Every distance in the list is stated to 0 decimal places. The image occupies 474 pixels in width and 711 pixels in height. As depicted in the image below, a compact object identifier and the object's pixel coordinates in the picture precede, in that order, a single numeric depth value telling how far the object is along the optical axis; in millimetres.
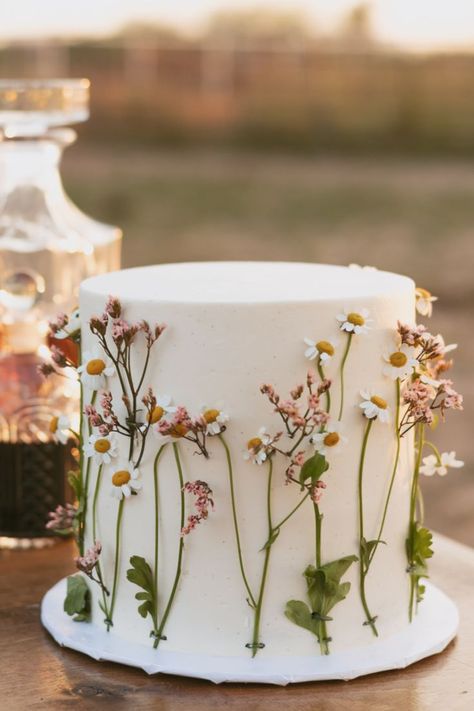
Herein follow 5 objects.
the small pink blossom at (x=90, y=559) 916
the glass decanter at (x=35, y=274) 1094
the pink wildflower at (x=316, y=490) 874
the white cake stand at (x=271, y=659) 888
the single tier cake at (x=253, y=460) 877
